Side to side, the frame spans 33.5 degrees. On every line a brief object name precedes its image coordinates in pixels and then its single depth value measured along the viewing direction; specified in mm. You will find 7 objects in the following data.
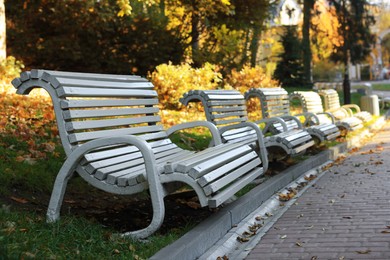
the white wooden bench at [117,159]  4520
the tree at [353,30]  23734
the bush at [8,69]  12773
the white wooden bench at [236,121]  7675
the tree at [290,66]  35719
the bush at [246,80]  19391
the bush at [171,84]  14734
